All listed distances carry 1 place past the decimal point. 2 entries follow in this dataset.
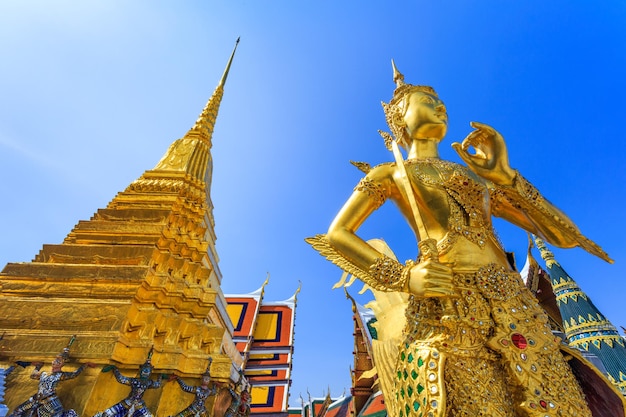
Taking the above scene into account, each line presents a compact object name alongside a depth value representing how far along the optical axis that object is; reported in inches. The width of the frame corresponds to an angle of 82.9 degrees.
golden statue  78.1
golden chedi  172.2
